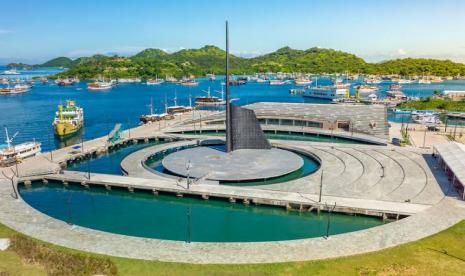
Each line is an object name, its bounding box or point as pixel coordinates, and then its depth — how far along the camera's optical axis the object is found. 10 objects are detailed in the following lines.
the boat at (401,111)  132.75
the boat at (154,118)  113.99
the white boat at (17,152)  63.56
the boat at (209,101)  167.12
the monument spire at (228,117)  62.34
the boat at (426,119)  103.96
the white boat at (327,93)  175.91
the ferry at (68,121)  97.50
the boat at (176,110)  135.88
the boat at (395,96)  166.12
